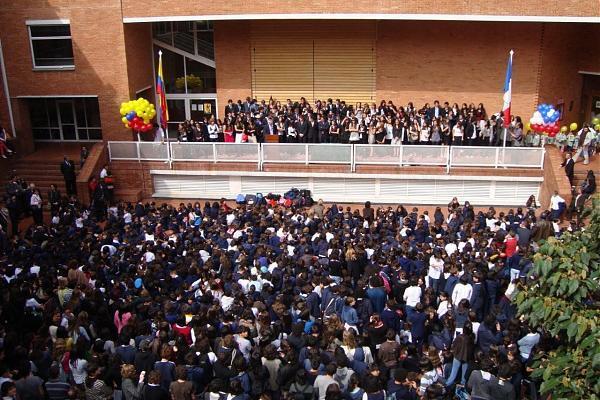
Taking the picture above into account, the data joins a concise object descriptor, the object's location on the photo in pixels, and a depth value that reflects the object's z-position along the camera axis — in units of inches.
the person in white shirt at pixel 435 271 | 449.7
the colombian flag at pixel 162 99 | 741.9
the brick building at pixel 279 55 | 840.9
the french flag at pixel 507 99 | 702.4
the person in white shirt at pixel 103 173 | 779.0
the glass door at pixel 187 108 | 1016.9
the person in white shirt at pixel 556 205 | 656.4
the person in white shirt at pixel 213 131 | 828.6
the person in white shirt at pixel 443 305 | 389.4
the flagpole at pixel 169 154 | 796.6
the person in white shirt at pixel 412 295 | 405.1
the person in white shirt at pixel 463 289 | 408.2
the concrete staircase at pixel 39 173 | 814.5
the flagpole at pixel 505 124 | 701.9
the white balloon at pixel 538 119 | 735.1
